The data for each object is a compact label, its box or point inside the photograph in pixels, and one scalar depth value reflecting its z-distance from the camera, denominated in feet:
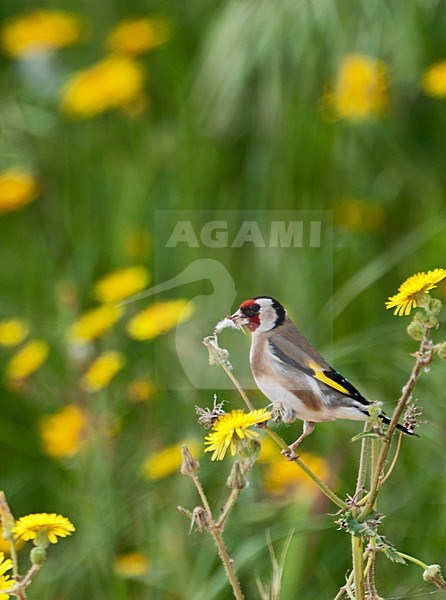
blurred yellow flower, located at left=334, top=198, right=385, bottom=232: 43.32
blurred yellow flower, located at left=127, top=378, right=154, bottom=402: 28.45
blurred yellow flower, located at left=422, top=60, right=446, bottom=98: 40.33
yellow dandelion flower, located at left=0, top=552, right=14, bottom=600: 18.41
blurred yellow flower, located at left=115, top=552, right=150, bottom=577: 28.40
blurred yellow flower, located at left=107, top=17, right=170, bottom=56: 56.68
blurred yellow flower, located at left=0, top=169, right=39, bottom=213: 48.92
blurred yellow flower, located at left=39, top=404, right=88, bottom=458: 33.84
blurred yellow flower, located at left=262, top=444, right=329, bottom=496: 28.39
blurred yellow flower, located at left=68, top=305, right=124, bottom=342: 24.60
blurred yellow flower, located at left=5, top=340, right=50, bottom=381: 32.79
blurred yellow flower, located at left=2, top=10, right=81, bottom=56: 59.92
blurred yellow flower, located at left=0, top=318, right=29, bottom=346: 36.00
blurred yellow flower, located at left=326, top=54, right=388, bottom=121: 44.39
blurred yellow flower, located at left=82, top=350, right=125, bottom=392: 25.98
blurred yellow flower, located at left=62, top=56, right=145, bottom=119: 51.14
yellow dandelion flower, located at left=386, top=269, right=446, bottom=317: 18.06
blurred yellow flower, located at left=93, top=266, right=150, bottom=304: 28.64
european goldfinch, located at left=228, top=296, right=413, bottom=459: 18.01
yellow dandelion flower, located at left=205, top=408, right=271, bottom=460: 18.12
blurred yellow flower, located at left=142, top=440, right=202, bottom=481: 28.73
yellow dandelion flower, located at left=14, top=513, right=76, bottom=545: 18.51
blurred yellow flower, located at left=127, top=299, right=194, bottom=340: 19.08
